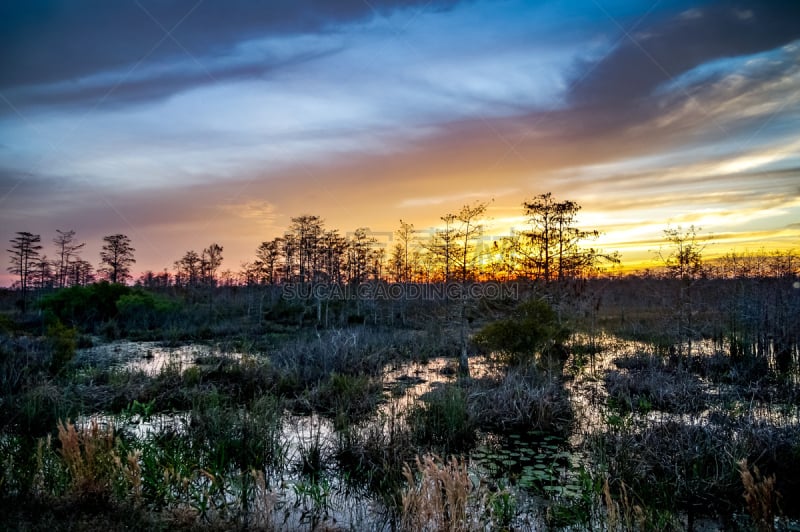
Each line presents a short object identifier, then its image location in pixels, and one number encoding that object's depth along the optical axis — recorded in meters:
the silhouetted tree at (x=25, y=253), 41.71
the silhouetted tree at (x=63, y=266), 48.53
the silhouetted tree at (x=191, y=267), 58.06
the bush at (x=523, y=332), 12.74
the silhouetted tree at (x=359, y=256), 39.41
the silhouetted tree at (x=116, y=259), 49.07
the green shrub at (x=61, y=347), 12.61
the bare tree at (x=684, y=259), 14.70
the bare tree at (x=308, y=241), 40.12
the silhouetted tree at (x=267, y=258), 45.69
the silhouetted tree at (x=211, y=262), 53.09
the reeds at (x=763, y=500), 3.85
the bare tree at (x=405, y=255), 26.30
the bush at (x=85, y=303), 27.08
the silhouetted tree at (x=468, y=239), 14.59
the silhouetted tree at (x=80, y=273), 56.09
